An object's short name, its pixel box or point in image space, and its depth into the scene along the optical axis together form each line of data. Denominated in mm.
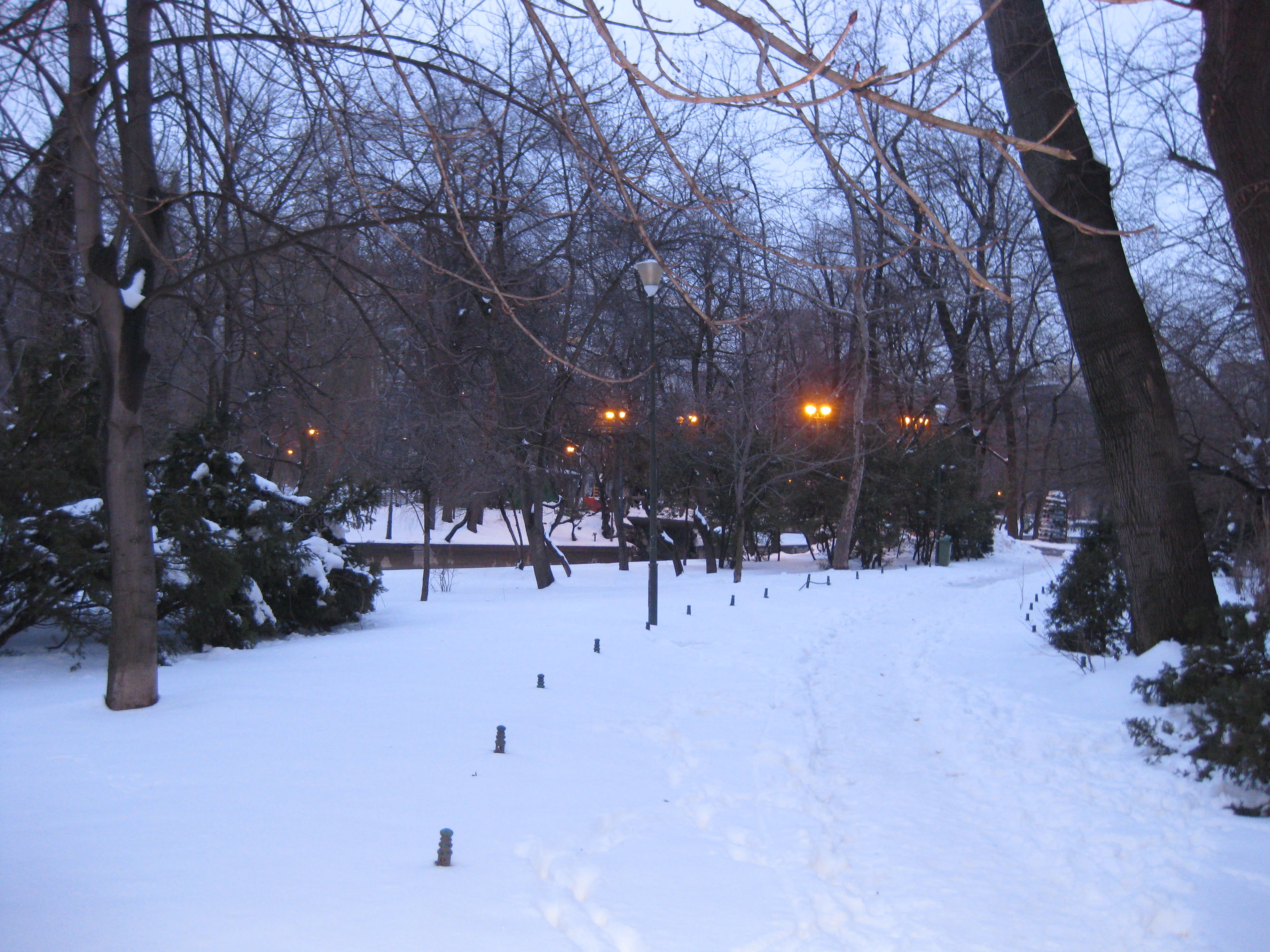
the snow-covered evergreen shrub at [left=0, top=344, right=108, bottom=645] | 8203
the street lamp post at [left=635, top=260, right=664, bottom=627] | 11789
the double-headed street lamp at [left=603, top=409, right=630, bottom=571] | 25469
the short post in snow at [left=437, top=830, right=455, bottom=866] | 3988
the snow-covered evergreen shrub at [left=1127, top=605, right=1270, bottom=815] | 5500
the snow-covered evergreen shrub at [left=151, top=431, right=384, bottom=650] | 9312
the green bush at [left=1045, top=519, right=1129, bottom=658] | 10164
